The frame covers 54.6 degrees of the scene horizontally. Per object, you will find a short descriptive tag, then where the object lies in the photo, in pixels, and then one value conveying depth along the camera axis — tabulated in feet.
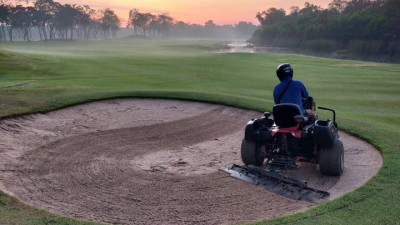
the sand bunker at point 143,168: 21.88
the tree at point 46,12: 424.79
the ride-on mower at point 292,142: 25.71
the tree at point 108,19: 596.66
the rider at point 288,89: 26.81
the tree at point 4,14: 324.60
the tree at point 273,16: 627.05
